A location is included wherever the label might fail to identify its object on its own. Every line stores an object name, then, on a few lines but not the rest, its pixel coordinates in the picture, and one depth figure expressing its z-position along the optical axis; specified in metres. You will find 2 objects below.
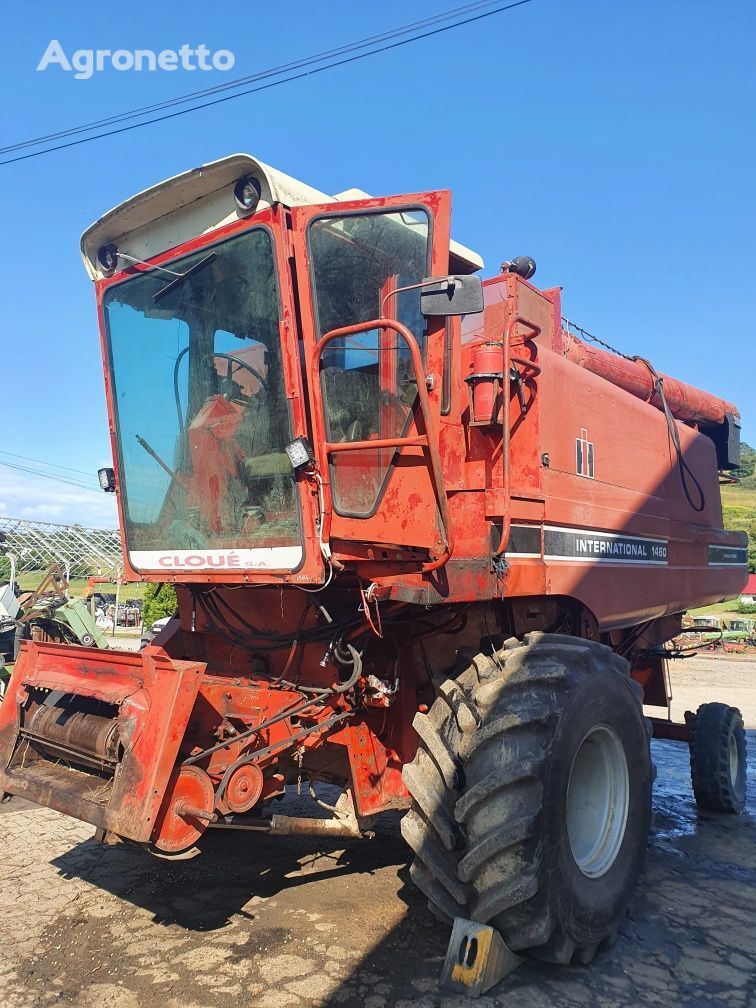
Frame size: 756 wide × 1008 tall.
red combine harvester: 3.02
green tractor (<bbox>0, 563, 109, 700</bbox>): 9.80
